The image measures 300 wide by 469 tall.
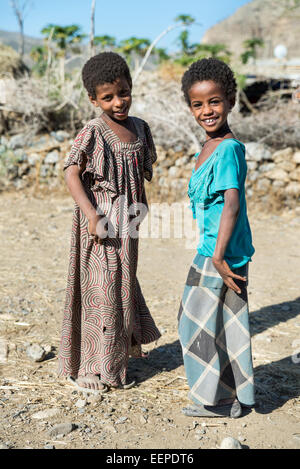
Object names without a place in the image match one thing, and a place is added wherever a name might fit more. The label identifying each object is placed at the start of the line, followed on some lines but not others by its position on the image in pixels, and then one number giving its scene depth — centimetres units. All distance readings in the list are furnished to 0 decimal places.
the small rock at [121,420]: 217
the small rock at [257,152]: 687
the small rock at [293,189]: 666
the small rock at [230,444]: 190
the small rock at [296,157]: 667
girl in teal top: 192
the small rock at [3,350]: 280
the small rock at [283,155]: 676
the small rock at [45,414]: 222
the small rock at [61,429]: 207
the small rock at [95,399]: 236
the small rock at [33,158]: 784
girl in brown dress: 223
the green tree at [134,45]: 1512
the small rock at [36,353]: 277
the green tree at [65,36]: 1575
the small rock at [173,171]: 730
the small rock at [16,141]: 802
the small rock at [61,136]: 786
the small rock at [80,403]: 232
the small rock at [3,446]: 195
